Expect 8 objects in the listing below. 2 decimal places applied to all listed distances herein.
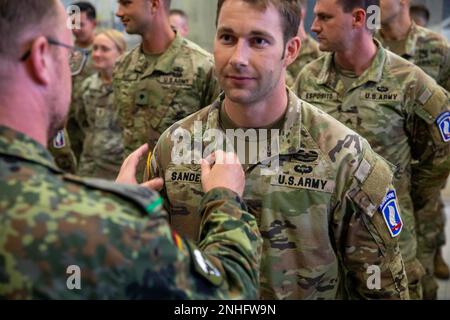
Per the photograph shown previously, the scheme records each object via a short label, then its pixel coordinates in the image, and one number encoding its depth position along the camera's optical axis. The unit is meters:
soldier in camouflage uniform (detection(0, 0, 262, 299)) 1.00
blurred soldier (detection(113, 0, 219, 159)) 3.29
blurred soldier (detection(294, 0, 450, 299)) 2.79
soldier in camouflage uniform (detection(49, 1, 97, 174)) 3.66
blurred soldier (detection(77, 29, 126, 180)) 4.30
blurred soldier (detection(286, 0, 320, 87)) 4.52
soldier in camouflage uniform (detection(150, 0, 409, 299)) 1.70
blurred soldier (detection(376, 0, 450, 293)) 3.76
